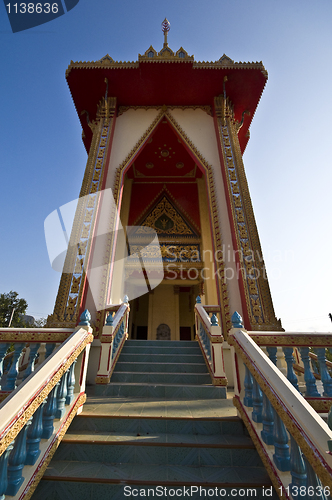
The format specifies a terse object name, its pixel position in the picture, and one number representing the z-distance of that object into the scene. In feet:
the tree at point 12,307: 81.46
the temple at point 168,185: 17.24
